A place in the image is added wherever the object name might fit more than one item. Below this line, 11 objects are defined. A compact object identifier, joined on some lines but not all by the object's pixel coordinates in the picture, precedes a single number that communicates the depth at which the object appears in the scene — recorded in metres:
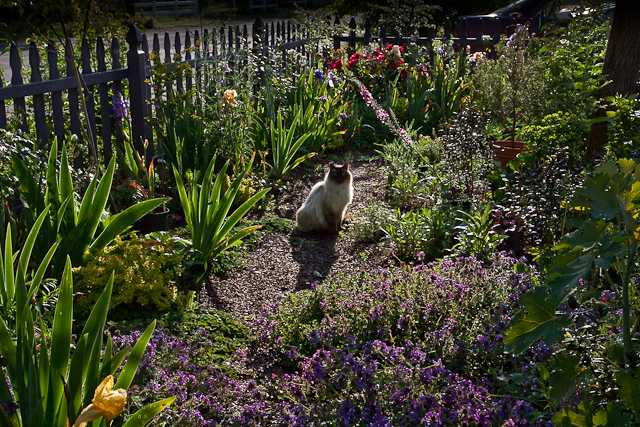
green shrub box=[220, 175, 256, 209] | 4.57
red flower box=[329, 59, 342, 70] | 7.92
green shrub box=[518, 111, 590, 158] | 3.79
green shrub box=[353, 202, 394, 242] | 4.21
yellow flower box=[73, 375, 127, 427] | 1.36
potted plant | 5.02
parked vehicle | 11.70
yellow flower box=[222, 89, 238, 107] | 4.79
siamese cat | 4.23
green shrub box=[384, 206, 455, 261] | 3.72
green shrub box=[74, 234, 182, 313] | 2.91
